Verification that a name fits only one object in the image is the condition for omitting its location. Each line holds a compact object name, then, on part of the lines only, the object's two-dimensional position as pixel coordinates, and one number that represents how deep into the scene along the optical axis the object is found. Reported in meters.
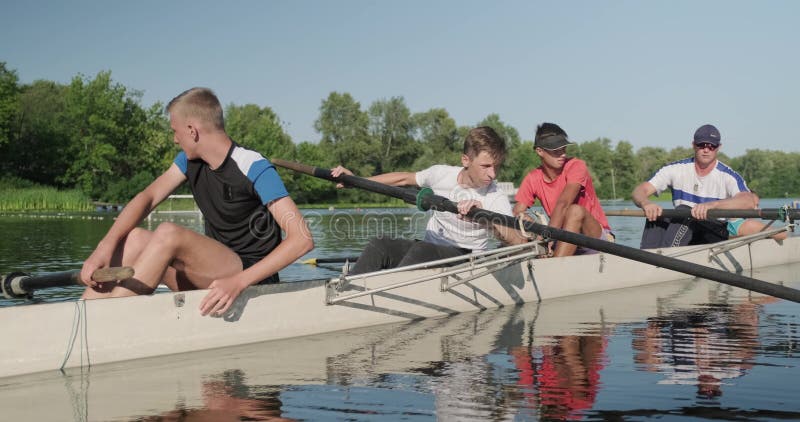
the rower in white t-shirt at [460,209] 6.72
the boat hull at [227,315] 4.70
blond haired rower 4.89
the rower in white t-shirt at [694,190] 9.41
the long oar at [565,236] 5.69
